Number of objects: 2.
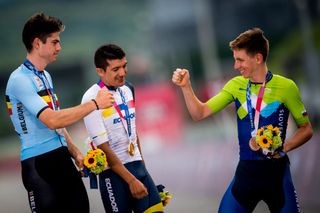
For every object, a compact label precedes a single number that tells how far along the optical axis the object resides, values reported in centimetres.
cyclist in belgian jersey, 1301
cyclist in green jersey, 1365
